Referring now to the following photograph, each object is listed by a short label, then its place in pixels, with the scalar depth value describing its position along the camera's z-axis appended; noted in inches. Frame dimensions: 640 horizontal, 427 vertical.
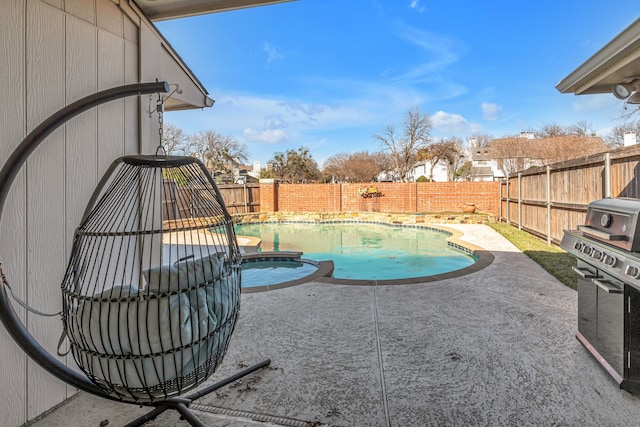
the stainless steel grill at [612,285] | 70.4
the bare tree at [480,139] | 1234.0
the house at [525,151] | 701.9
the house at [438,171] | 1436.5
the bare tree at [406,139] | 991.6
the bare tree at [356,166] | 1170.0
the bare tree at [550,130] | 855.1
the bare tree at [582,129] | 796.6
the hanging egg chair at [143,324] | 52.7
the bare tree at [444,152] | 1053.4
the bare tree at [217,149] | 1038.4
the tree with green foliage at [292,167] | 1187.6
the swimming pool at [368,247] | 268.7
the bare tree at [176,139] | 882.1
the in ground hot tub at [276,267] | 223.2
